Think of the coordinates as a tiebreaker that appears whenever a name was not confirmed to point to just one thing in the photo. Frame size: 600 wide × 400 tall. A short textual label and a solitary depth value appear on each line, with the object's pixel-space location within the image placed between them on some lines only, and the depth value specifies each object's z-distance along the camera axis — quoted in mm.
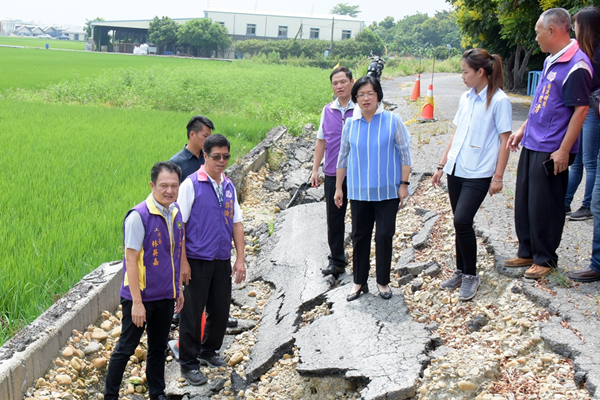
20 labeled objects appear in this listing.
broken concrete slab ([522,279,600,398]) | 2990
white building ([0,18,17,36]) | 158125
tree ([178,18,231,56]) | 66438
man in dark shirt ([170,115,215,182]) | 4336
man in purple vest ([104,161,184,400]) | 3213
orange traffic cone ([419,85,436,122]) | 11792
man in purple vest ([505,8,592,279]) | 3709
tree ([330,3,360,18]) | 133000
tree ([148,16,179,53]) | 68812
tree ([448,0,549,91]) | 13242
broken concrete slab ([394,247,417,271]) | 5031
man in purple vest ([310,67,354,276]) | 4799
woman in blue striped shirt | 4020
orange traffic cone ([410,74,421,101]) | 16064
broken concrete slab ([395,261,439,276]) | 4777
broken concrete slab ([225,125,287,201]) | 8367
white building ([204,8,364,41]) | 75125
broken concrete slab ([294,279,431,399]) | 3248
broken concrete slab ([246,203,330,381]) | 4066
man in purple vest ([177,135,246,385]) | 3730
